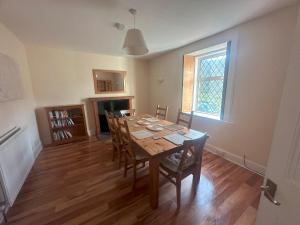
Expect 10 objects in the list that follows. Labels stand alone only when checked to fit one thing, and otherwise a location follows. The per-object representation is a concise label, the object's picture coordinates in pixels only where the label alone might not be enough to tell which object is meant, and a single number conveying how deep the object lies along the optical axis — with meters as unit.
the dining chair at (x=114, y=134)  2.13
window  2.77
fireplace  3.68
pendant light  1.57
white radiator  1.51
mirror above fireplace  3.78
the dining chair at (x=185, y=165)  1.34
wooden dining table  1.43
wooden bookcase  3.20
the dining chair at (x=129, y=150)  1.74
